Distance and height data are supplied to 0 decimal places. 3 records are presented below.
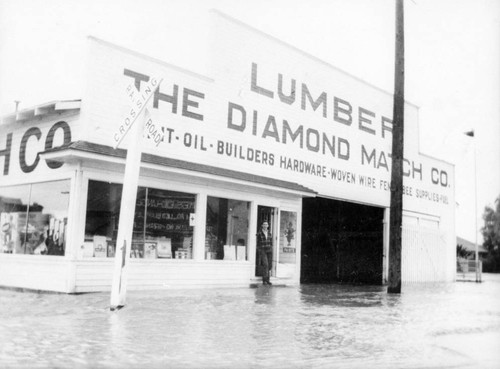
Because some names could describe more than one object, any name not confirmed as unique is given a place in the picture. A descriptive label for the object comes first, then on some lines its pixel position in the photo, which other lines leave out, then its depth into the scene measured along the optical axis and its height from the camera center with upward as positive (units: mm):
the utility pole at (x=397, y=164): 15023 +2811
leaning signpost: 9109 +1204
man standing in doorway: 15842 +274
